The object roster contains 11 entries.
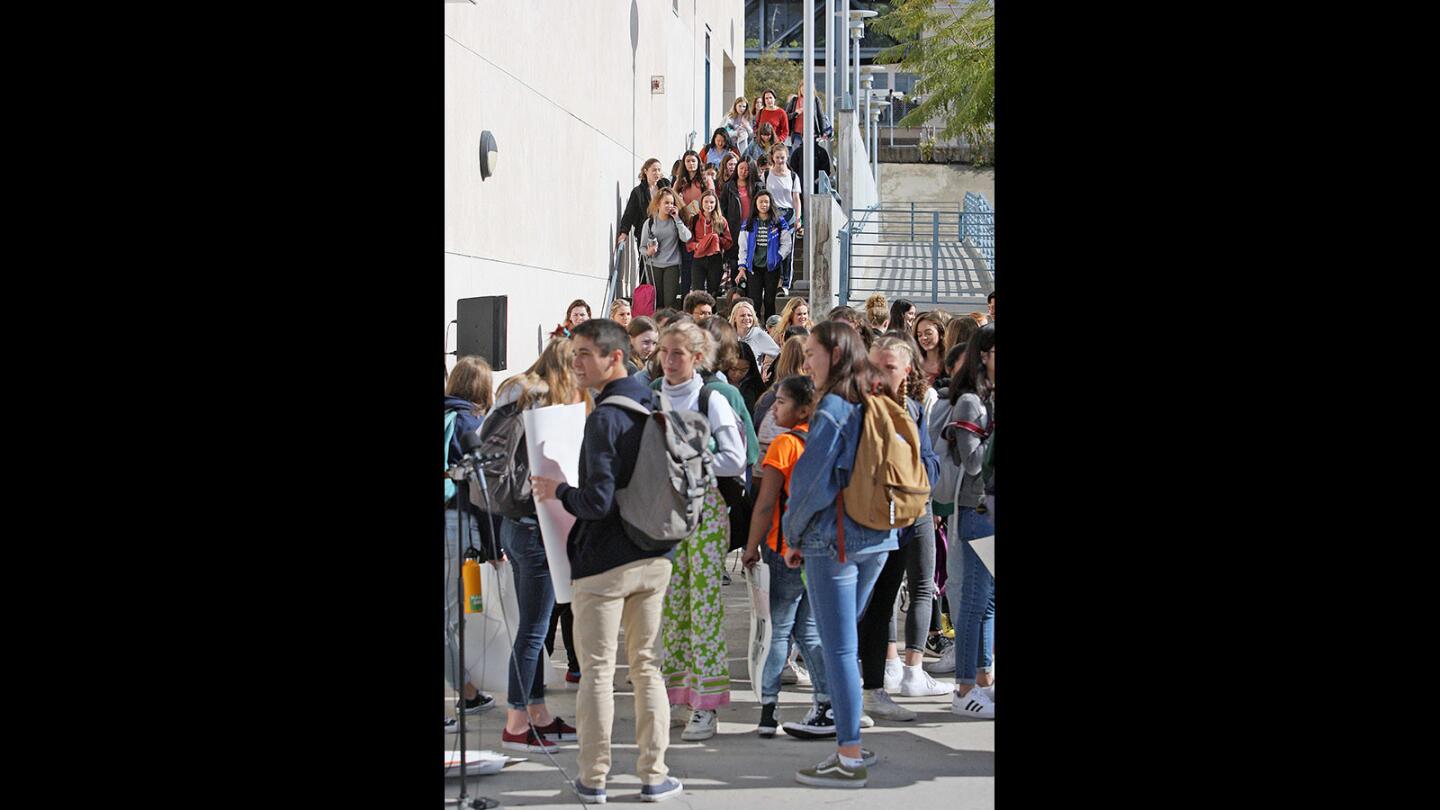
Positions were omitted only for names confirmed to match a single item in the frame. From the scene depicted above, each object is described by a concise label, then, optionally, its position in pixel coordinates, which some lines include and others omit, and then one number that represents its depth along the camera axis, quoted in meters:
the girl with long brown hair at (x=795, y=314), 10.39
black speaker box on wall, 7.76
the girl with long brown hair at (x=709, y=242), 15.23
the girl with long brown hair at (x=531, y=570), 6.52
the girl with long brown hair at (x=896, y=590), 6.93
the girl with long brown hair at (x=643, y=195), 15.78
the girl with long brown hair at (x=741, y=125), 19.95
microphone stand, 5.48
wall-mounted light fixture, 11.80
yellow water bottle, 5.77
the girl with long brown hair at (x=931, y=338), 8.89
